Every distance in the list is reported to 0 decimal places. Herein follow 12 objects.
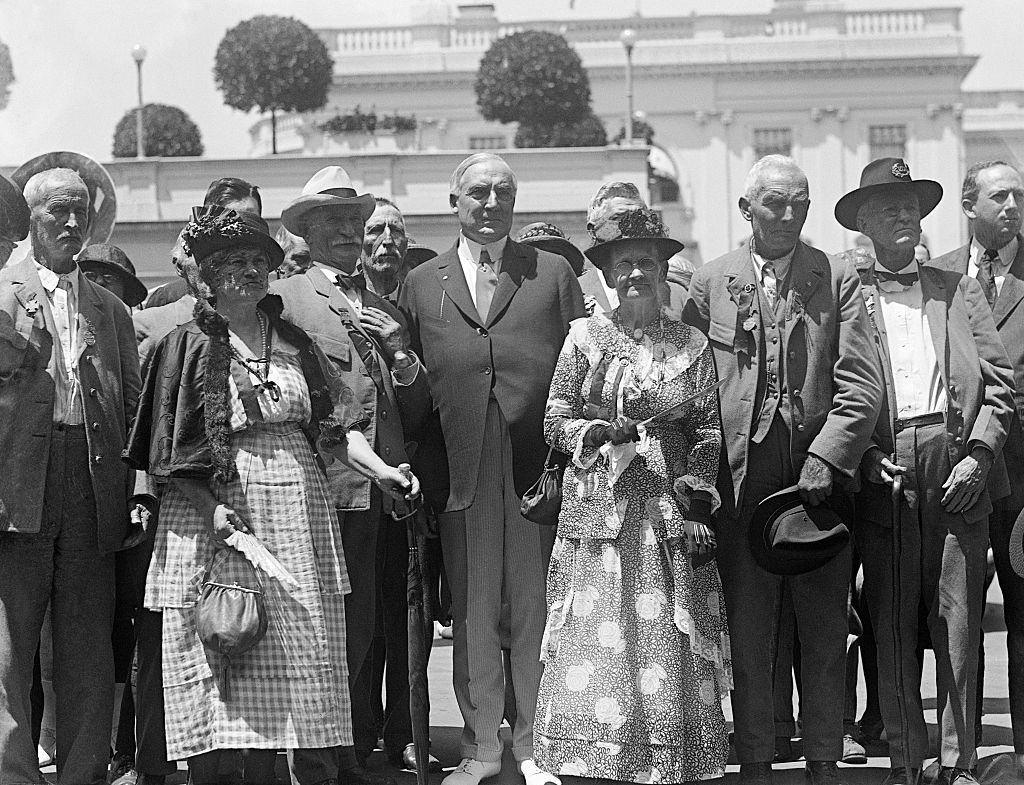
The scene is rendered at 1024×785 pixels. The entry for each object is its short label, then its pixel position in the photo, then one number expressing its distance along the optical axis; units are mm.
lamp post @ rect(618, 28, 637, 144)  32009
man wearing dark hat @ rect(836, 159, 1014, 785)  5652
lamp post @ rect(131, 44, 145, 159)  34166
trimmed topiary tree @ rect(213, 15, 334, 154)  37938
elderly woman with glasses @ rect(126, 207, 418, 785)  5164
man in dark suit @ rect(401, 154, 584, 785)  5867
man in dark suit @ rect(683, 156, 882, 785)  5602
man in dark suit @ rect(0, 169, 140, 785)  5434
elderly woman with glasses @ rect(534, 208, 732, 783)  5402
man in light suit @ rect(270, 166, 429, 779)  5812
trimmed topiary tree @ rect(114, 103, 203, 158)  39938
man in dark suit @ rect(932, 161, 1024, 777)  5988
